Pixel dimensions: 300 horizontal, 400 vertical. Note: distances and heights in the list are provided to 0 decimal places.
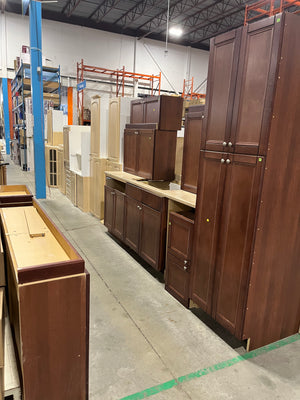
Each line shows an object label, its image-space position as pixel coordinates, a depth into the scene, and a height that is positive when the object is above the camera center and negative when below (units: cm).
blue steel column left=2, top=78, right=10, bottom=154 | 1283 +77
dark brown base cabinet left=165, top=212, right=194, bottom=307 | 267 -105
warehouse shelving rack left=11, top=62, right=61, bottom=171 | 889 +123
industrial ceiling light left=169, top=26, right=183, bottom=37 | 1054 +371
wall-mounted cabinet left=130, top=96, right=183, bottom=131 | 354 +31
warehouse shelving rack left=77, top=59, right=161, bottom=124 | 1191 +248
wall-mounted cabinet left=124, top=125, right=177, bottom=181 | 360 -19
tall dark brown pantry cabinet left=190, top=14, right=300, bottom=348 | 184 -28
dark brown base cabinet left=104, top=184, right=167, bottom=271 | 314 -98
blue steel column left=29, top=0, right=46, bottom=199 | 581 +71
